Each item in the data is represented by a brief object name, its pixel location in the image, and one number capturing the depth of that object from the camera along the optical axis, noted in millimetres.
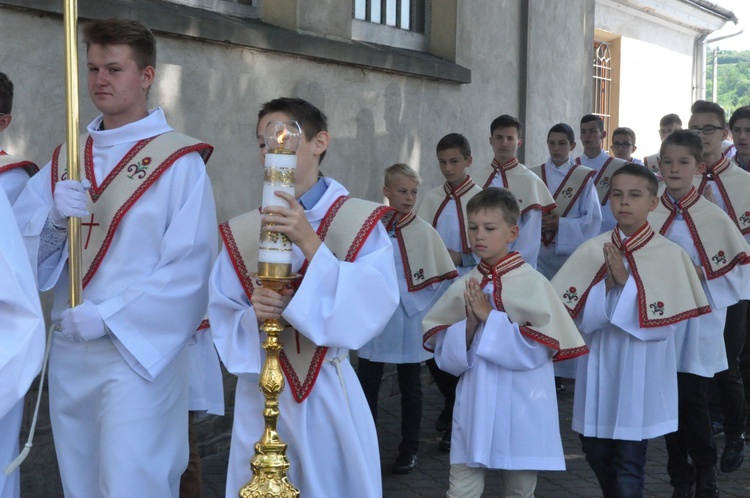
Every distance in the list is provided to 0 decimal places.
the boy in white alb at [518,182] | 7997
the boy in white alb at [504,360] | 4969
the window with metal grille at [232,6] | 7005
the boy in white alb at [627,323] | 5363
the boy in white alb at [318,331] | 3643
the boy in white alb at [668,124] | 10156
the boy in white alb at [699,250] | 6059
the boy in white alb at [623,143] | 10531
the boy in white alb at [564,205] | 8906
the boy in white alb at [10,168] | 4496
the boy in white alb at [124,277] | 3953
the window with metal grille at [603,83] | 18203
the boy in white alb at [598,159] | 9953
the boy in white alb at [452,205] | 7477
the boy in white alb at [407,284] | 6801
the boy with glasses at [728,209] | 6684
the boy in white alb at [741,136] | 7672
